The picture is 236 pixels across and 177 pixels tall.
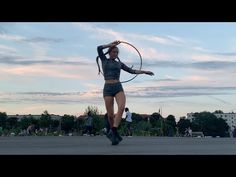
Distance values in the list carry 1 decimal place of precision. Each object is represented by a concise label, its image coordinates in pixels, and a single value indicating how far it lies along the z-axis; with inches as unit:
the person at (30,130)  388.7
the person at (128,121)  342.6
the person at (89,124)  362.1
